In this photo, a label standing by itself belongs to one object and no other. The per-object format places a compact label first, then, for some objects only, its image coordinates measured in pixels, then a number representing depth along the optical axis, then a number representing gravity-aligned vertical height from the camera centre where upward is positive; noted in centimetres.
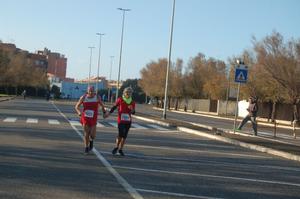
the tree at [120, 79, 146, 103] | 15155 +48
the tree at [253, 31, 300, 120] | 5025 +385
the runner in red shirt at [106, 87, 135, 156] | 1473 -56
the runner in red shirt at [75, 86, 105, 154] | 1455 -58
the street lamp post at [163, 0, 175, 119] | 4081 +453
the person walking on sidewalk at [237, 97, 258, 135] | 2802 -28
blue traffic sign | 2578 +130
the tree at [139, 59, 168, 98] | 10552 +368
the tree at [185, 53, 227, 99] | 9562 +474
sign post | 2578 +131
